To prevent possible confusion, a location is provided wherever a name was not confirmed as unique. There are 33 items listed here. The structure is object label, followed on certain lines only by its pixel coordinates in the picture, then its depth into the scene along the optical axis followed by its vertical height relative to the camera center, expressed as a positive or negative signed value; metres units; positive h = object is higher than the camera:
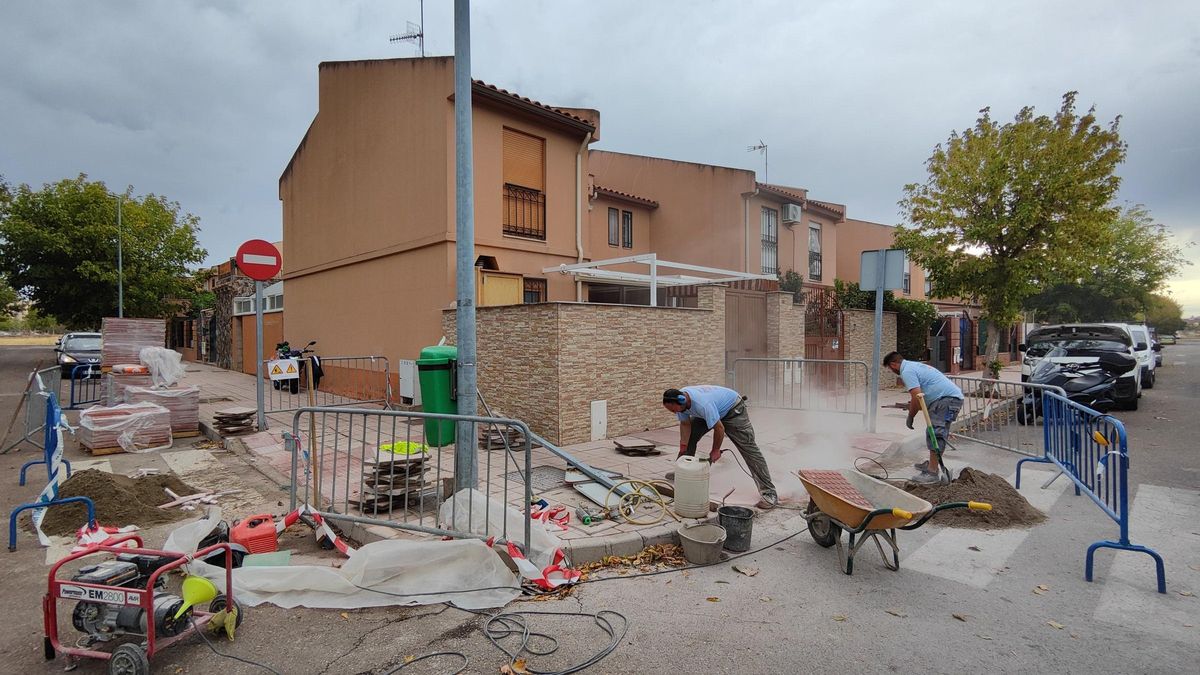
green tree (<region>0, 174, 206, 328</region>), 22.55 +3.69
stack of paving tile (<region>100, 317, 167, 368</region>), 9.80 -0.02
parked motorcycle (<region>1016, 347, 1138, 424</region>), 10.68 -0.84
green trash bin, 6.49 -0.58
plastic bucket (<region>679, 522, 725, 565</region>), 4.46 -1.66
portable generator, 2.95 -1.46
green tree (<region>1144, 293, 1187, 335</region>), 62.97 +1.89
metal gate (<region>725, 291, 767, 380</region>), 11.91 +0.20
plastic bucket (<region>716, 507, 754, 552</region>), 4.65 -1.62
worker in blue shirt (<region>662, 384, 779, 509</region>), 5.78 -0.93
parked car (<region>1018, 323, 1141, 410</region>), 12.14 -0.27
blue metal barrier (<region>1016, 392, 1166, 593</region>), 4.16 -1.16
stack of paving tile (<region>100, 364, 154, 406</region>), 9.12 -0.73
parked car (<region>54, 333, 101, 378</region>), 19.48 -0.34
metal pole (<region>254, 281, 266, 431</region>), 8.58 -0.09
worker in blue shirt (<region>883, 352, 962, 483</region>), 6.71 -0.74
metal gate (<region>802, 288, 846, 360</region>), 14.36 +0.22
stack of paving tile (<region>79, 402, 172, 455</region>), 7.96 -1.31
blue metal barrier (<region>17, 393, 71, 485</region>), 5.46 -0.98
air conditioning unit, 18.34 +3.99
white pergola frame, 10.47 +1.33
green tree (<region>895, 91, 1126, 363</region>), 11.84 +2.83
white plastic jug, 5.07 -1.38
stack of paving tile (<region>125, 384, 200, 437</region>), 9.00 -1.08
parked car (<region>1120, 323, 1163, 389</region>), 13.80 -0.43
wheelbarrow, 4.09 -1.33
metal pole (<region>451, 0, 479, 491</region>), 5.07 +1.08
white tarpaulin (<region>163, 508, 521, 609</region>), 3.71 -1.65
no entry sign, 8.36 +1.17
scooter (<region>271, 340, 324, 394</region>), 14.14 -0.61
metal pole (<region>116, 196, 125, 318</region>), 21.67 +2.75
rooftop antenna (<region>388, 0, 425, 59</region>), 16.17 +8.74
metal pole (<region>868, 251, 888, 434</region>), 9.15 +0.40
